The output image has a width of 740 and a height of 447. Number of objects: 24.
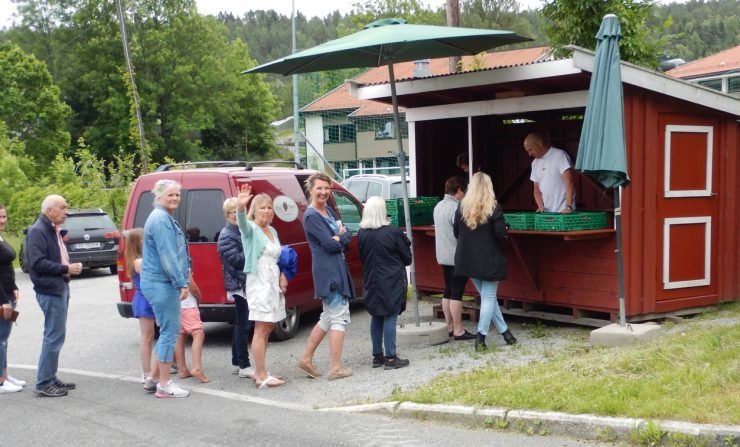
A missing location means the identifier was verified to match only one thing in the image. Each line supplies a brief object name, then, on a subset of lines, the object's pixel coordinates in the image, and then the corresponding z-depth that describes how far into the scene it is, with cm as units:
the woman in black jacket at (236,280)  797
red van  911
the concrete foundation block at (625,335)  788
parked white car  2031
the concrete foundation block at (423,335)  894
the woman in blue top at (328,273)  759
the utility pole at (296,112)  2291
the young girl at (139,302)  775
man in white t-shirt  937
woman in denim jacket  711
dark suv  1856
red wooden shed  886
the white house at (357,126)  4943
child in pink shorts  797
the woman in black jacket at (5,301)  755
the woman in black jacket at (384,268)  779
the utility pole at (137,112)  2901
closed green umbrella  786
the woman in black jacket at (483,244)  825
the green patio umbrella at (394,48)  845
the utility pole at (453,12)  1455
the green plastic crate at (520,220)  888
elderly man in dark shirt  743
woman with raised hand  750
